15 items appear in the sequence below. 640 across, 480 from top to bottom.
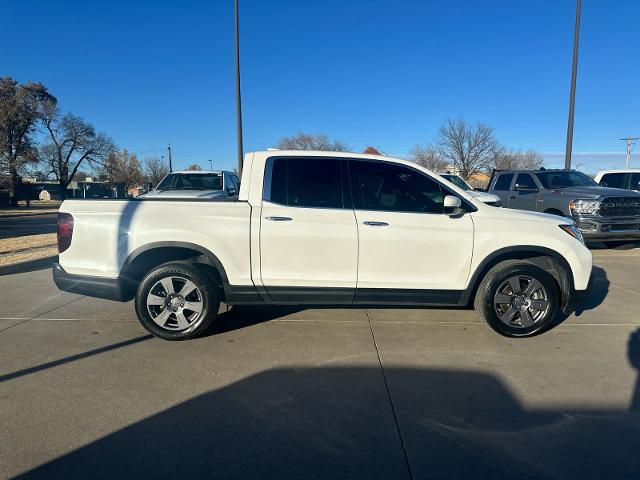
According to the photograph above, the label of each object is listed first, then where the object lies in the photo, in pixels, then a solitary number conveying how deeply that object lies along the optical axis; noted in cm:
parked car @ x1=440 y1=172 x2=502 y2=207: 1465
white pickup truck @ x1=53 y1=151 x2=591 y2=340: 443
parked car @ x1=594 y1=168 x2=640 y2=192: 1258
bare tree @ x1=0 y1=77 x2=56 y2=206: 3769
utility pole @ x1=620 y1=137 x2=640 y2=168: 6506
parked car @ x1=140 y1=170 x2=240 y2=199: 1030
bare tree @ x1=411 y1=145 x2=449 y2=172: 4178
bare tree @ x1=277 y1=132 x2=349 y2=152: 4094
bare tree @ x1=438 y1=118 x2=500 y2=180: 3922
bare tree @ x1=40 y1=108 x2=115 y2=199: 4472
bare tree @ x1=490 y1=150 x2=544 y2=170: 4091
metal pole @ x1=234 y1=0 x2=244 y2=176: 1339
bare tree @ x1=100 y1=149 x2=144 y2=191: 4941
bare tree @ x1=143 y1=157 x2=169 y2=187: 7006
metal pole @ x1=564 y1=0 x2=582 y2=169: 1306
